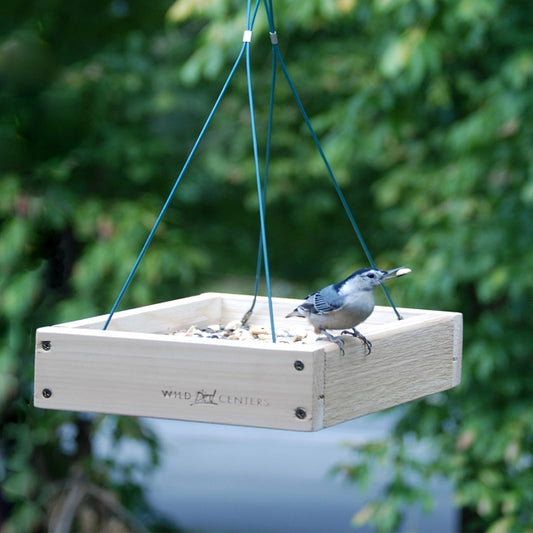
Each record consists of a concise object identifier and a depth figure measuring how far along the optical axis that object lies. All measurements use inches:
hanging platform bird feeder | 147.4
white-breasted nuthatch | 150.4
